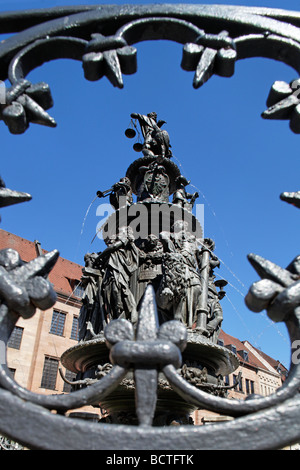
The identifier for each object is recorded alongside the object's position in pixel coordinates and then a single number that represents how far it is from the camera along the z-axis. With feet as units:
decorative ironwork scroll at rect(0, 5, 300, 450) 2.96
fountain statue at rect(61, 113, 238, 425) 15.12
